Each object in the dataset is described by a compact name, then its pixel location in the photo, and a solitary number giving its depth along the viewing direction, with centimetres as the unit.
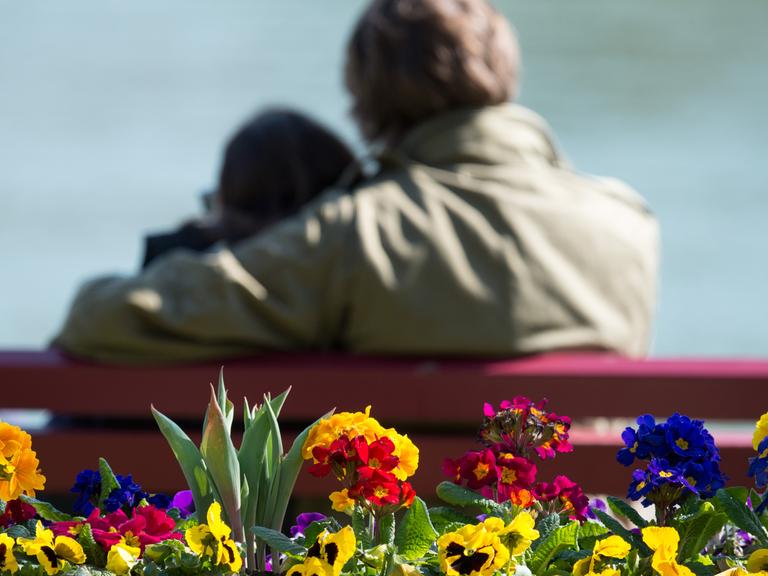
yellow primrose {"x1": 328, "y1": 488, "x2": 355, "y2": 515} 492
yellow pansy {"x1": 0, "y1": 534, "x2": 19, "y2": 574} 484
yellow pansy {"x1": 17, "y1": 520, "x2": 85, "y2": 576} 481
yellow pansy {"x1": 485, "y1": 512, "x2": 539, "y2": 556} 473
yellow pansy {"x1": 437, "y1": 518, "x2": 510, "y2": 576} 458
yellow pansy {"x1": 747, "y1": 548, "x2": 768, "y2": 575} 478
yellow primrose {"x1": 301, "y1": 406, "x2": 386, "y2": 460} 494
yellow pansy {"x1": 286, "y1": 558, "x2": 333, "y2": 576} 459
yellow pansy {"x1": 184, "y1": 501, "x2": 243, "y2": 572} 466
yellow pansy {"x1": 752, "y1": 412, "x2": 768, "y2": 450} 516
